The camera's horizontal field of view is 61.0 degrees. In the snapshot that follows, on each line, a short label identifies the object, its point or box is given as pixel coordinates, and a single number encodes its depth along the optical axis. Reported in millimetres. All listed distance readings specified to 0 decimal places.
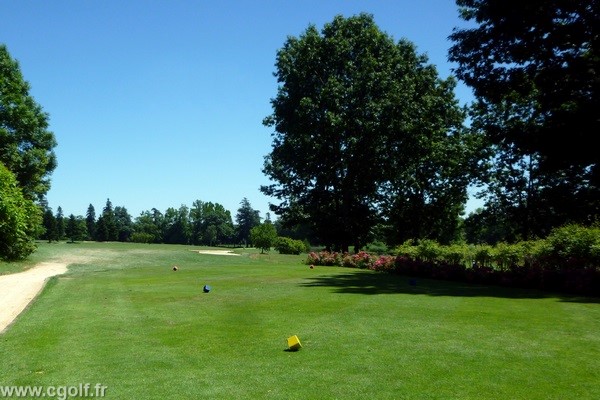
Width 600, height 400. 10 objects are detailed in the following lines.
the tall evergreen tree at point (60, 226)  104562
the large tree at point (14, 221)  33438
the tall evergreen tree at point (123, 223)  138900
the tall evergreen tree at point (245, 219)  132000
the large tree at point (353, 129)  41031
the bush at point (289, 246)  56688
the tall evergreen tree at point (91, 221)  122762
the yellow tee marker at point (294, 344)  8273
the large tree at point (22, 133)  41281
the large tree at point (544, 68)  21516
